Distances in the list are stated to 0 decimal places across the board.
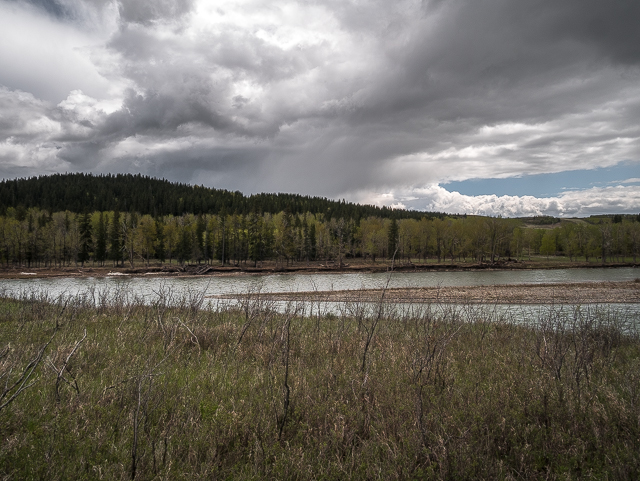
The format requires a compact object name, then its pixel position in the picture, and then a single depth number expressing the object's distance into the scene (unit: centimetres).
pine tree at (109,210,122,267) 9640
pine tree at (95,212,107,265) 10219
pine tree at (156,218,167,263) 10269
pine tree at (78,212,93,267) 10419
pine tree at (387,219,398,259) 10675
